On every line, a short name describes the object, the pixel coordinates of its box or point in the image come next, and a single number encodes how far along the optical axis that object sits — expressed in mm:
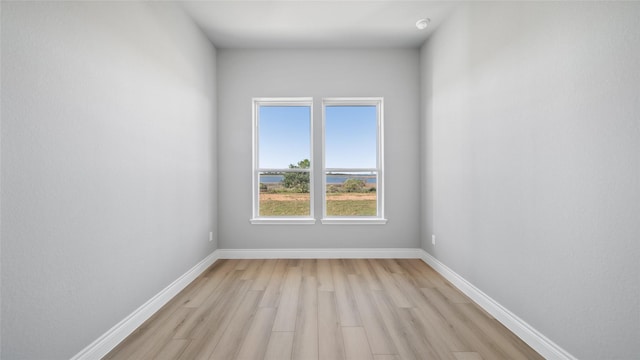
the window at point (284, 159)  3715
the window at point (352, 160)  3711
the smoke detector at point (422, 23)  2904
